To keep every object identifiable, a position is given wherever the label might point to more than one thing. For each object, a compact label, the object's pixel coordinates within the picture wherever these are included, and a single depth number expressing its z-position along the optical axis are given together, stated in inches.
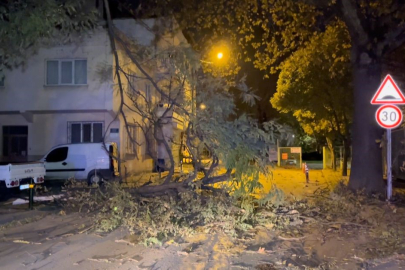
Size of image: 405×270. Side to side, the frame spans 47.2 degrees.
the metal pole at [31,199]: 456.1
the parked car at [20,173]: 479.5
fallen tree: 394.9
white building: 839.7
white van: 731.4
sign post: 387.2
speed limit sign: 391.9
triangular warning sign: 386.9
